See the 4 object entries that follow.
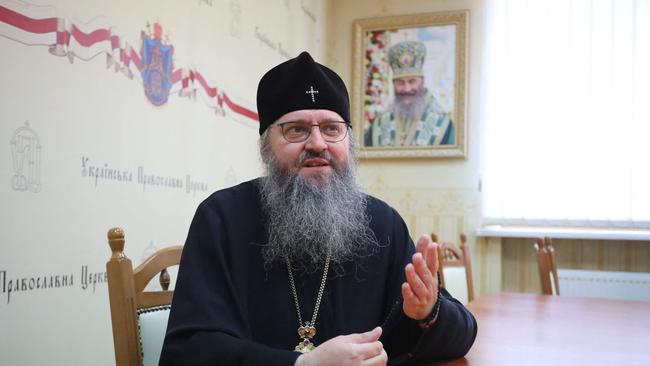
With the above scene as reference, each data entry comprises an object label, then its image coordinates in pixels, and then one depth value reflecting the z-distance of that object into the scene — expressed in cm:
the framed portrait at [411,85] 488
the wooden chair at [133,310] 140
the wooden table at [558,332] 149
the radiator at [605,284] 446
